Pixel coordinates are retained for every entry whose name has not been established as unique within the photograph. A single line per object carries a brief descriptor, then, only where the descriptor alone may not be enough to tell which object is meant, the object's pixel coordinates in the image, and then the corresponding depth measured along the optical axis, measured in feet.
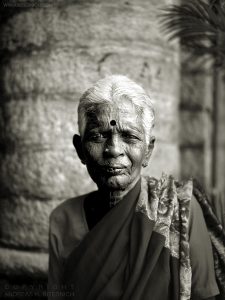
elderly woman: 3.93
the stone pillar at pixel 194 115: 8.89
